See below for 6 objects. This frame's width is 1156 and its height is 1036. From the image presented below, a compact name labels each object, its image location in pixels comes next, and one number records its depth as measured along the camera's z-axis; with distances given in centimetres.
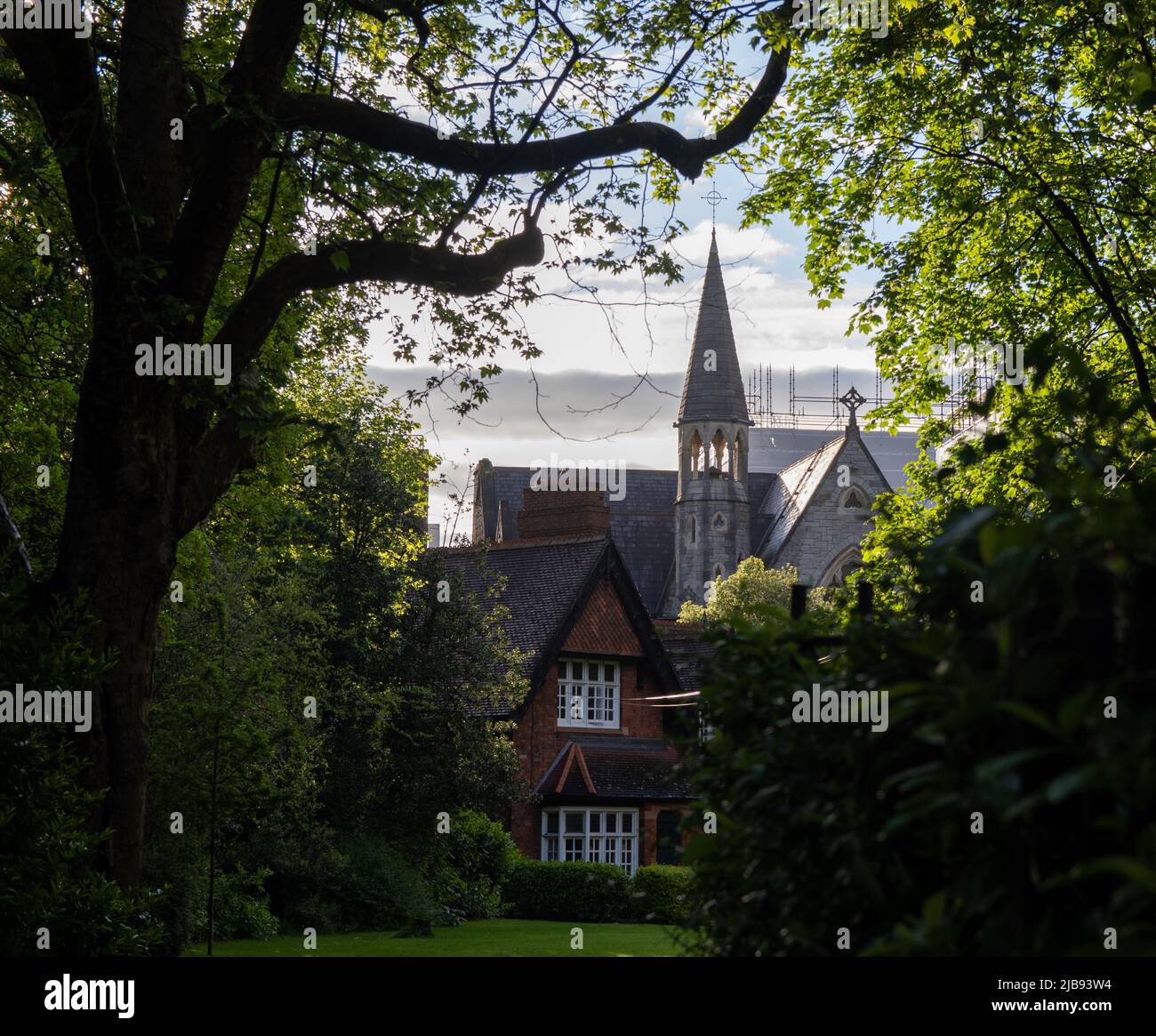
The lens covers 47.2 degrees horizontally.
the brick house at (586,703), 3816
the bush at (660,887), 3279
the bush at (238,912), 2248
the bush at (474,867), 2933
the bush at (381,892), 2736
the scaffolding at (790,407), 10678
